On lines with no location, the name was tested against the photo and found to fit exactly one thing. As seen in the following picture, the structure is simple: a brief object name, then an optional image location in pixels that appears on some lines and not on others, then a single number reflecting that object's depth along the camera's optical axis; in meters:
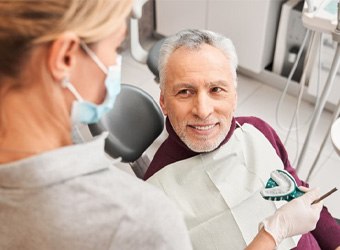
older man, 1.22
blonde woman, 0.58
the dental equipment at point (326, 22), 1.30
